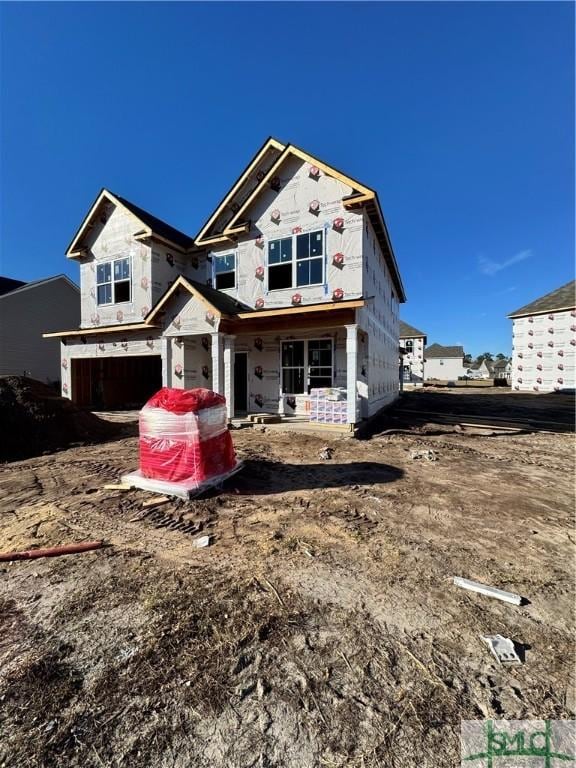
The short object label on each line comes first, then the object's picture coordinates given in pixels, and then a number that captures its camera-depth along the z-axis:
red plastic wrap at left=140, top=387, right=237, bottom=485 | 5.02
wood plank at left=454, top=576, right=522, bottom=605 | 2.92
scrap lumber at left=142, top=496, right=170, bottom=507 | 4.87
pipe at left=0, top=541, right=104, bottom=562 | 3.53
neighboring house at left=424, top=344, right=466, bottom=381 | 59.34
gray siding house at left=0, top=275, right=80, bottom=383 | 20.69
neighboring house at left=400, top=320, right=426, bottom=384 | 49.09
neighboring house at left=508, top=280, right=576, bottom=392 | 29.12
